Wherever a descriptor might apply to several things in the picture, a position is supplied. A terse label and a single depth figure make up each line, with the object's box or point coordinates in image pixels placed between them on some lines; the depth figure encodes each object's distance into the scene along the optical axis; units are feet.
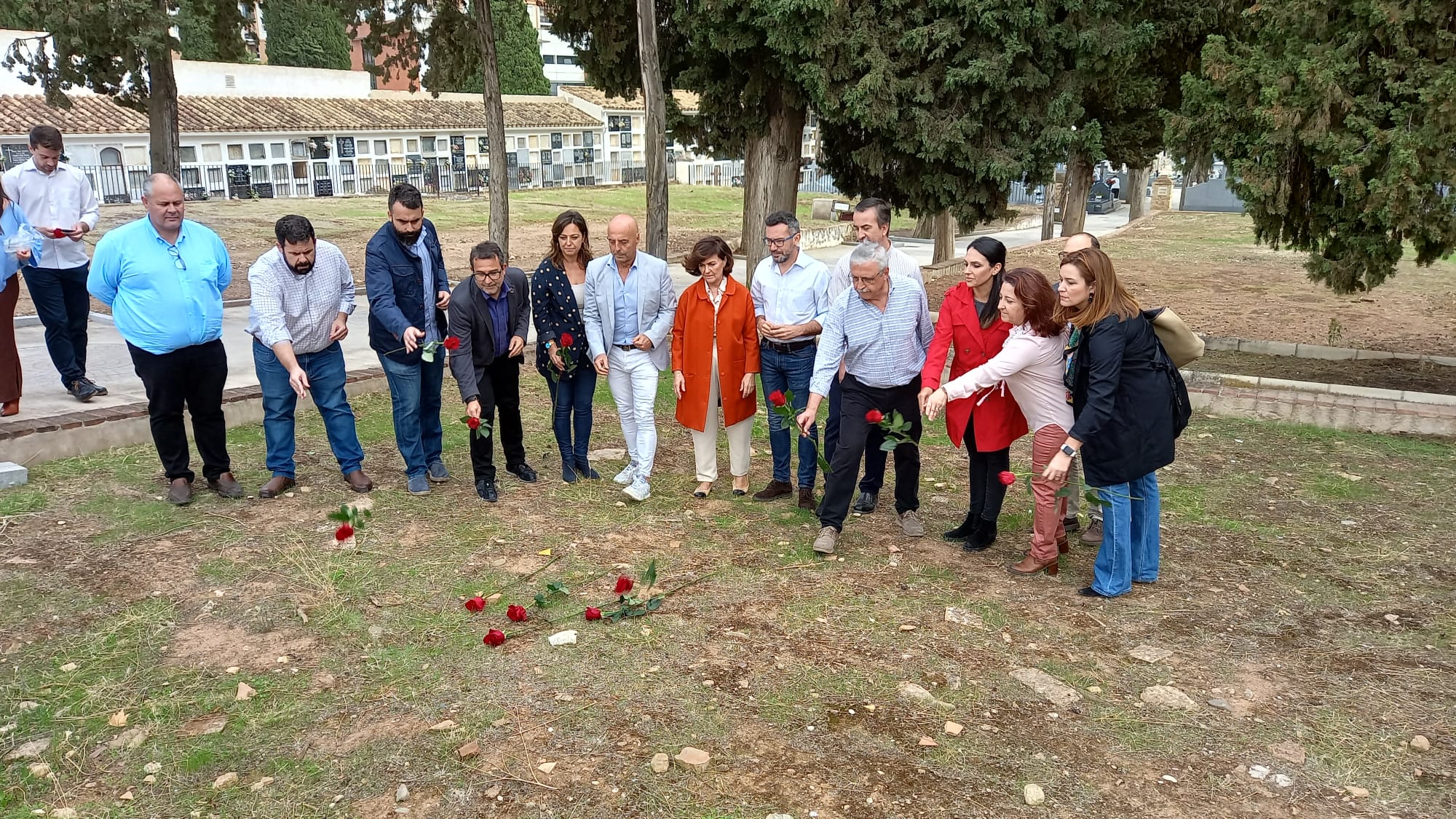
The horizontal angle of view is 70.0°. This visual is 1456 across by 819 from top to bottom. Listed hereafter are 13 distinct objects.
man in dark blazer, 20.11
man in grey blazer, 20.57
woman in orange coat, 19.92
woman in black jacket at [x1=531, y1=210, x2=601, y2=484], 21.02
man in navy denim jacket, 19.85
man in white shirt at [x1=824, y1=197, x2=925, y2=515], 18.48
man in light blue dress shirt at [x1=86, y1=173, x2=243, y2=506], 19.10
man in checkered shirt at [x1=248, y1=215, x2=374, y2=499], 19.25
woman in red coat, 17.48
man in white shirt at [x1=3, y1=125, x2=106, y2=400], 24.11
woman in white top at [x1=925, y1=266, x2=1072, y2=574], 16.49
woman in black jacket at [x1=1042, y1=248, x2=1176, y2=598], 15.62
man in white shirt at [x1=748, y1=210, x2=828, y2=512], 19.51
